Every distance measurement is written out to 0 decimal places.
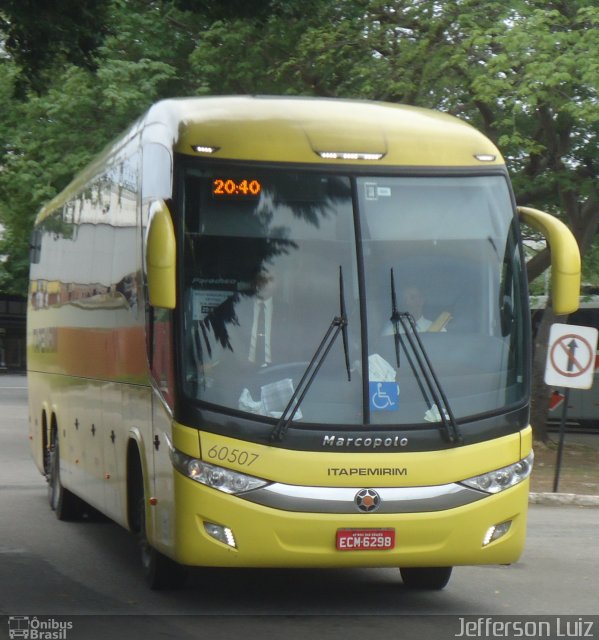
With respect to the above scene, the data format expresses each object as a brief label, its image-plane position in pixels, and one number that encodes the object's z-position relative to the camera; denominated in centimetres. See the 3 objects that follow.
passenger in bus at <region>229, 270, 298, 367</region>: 855
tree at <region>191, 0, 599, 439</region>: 1994
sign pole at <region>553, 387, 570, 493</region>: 1772
